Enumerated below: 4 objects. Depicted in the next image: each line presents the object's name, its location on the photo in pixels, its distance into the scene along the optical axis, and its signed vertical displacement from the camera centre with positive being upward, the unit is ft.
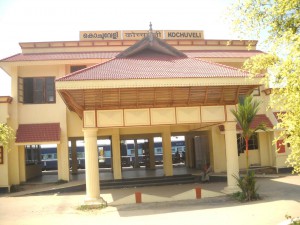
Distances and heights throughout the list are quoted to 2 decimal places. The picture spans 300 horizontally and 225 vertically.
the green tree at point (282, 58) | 20.06 +5.93
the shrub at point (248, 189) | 39.78 -6.55
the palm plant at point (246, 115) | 39.58 +2.40
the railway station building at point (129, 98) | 40.78 +5.86
